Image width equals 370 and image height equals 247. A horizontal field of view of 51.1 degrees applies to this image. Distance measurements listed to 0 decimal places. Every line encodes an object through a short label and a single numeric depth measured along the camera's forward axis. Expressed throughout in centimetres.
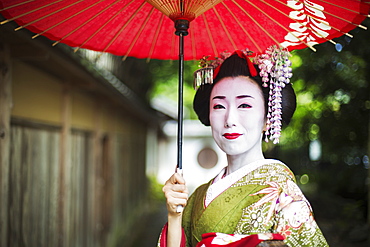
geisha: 196
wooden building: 371
